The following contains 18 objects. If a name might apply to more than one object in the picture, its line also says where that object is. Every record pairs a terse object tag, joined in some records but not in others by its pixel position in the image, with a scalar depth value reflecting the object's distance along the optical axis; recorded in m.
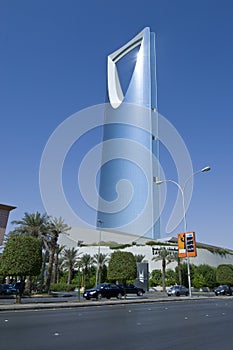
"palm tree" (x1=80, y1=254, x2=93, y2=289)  63.72
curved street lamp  29.80
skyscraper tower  106.00
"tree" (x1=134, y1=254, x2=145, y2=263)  64.29
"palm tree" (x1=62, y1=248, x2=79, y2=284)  60.59
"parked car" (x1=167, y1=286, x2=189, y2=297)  38.59
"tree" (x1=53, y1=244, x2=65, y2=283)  51.99
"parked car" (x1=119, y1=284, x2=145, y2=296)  36.69
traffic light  29.19
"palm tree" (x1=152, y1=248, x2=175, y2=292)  60.59
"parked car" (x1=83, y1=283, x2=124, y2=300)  28.84
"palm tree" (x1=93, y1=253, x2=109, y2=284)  64.38
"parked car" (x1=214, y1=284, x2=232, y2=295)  42.00
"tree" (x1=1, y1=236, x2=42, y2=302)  23.55
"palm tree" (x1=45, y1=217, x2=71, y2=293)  42.59
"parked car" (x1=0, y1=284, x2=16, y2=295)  36.64
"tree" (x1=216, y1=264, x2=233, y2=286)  53.54
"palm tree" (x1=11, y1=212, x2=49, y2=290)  42.47
